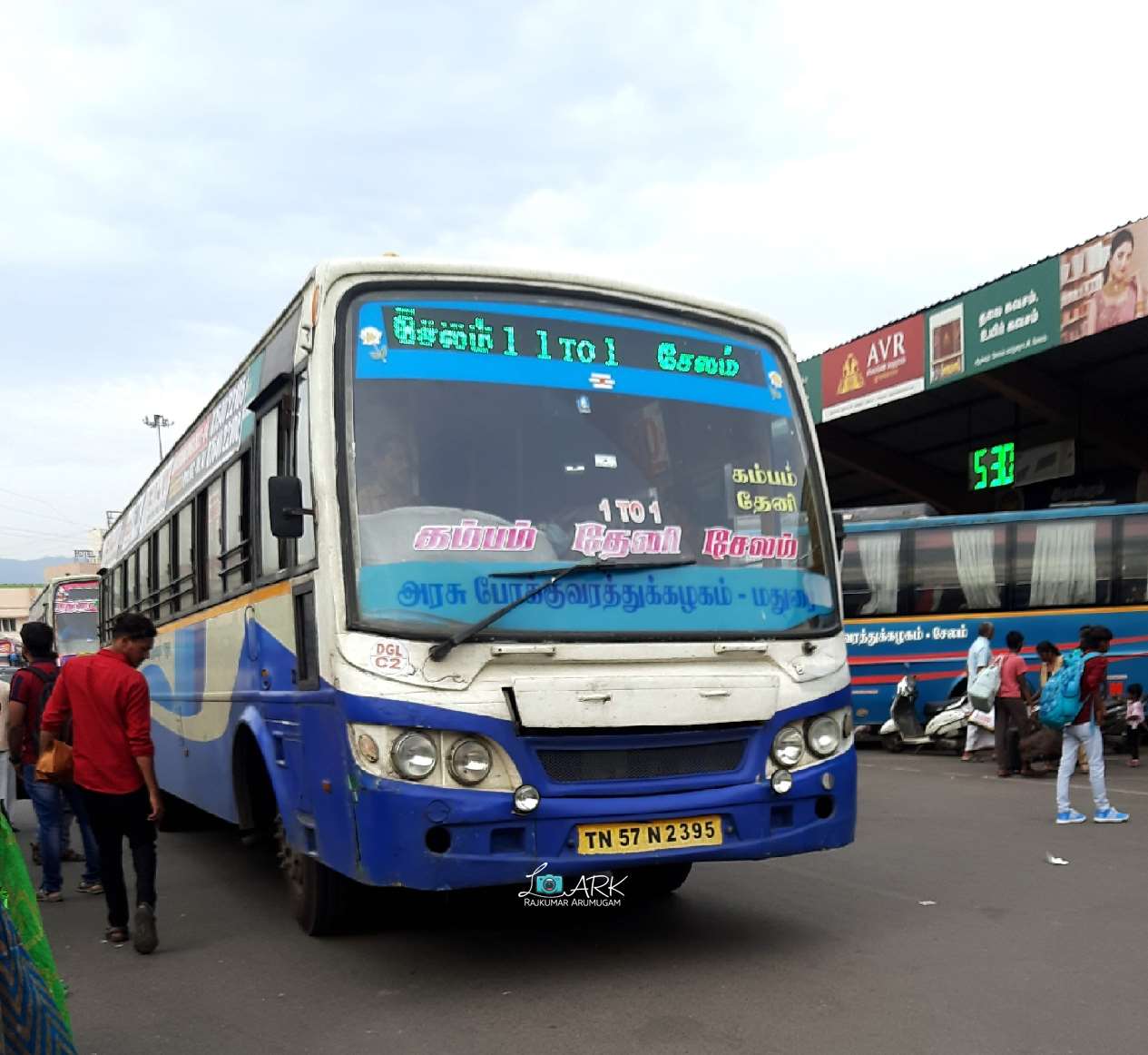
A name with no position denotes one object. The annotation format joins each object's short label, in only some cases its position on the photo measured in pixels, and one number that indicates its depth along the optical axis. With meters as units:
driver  5.45
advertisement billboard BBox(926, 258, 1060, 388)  19.78
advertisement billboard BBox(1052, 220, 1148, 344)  17.77
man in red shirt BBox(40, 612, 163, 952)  6.41
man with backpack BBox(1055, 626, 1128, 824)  10.19
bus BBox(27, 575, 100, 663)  26.39
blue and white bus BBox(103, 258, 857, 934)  5.14
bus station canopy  19.11
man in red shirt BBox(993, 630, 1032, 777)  14.34
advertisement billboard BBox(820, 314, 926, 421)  23.20
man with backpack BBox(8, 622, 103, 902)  8.28
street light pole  78.25
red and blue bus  17.73
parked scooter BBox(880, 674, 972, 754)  17.92
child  16.53
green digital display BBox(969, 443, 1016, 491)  24.59
